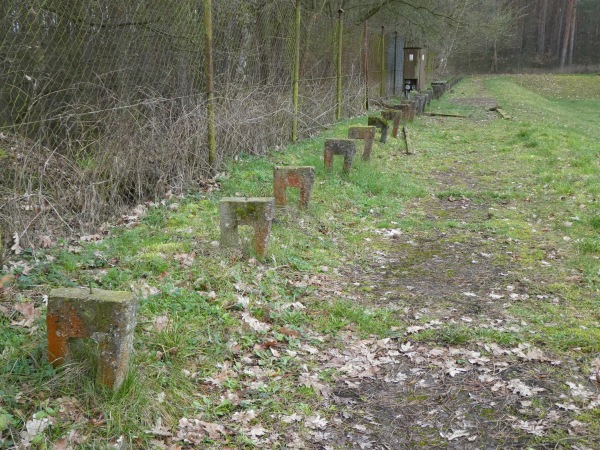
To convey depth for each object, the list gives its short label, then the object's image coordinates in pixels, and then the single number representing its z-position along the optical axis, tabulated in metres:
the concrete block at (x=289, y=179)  6.48
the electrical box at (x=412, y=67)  27.23
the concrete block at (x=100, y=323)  2.95
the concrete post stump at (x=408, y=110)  16.15
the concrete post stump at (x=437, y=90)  27.06
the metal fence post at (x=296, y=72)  11.06
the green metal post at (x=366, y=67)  17.48
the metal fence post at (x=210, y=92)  7.63
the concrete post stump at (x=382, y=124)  12.12
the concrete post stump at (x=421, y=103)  18.77
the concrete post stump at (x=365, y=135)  9.77
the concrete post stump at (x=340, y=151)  8.46
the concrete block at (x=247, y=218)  5.10
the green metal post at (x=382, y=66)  20.82
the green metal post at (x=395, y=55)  24.91
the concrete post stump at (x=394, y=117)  13.34
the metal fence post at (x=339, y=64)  14.31
